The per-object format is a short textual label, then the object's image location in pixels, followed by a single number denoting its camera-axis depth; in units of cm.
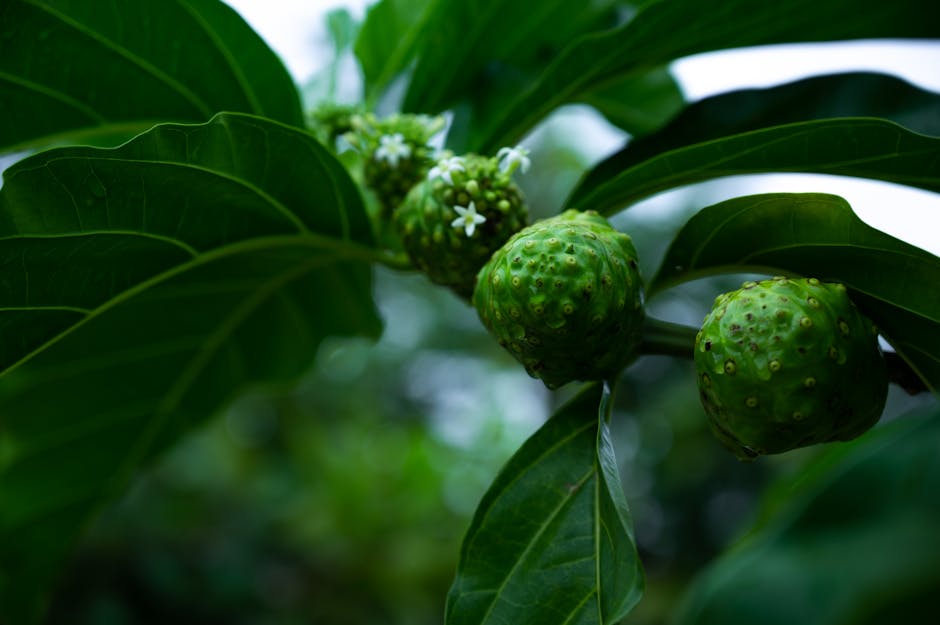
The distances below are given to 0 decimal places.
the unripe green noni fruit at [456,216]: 34
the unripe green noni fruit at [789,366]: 28
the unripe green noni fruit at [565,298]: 30
